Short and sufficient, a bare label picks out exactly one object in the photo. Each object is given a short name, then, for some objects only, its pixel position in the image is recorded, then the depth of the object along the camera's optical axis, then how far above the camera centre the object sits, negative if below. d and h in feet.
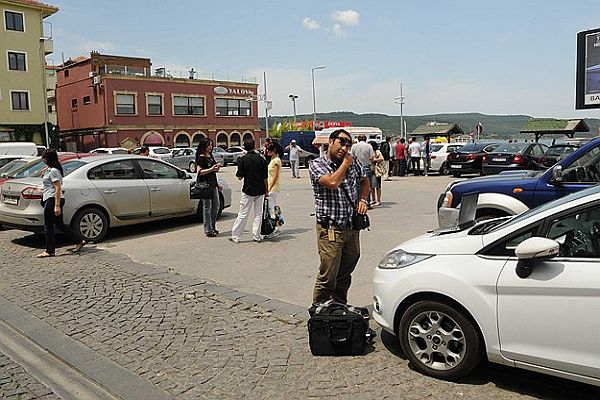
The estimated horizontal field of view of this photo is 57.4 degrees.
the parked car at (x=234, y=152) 138.00 -1.94
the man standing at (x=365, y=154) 43.06 -1.06
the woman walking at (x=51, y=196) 27.68 -2.37
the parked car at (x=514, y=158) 61.16 -2.48
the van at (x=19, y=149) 57.62 +0.25
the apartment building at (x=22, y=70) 138.72 +20.71
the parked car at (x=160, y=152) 109.30 -1.09
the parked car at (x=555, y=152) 61.26 -1.99
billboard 59.57 +7.04
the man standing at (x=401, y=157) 79.87 -2.56
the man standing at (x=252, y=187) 30.27 -2.39
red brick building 152.87 +11.83
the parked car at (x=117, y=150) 90.55 -0.34
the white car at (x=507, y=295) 11.46 -3.59
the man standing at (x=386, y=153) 68.64 -1.63
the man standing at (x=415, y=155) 81.87 -2.40
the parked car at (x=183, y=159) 108.47 -2.49
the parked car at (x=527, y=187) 22.24 -2.17
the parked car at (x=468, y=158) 74.33 -2.81
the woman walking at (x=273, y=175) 32.37 -1.89
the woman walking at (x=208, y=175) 32.55 -1.74
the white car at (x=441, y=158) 82.94 -2.99
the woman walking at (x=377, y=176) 45.06 -2.97
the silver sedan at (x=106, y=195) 30.55 -2.77
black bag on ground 15.12 -5.29
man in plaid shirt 16.69 -1.99
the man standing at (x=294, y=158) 83.62 -2.35
